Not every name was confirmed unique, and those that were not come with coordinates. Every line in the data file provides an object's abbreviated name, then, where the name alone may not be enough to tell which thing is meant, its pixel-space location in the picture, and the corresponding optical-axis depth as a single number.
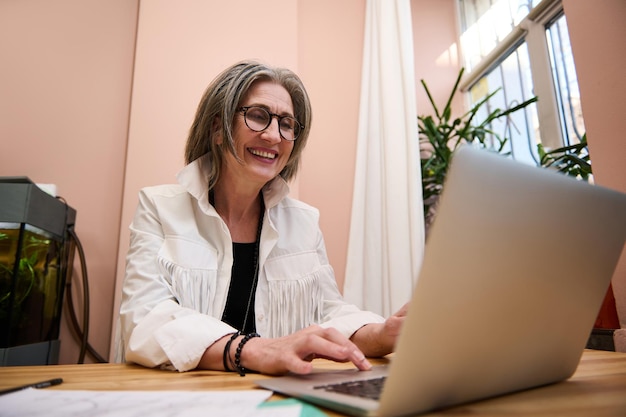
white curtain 1.83
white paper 0.39
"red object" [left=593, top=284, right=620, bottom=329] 1.07
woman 0.96
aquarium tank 1.42
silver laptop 0.32
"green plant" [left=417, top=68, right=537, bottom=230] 2.09
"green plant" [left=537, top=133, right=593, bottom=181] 1.34
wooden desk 0.40
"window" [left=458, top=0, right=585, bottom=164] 1.89
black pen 0.49
